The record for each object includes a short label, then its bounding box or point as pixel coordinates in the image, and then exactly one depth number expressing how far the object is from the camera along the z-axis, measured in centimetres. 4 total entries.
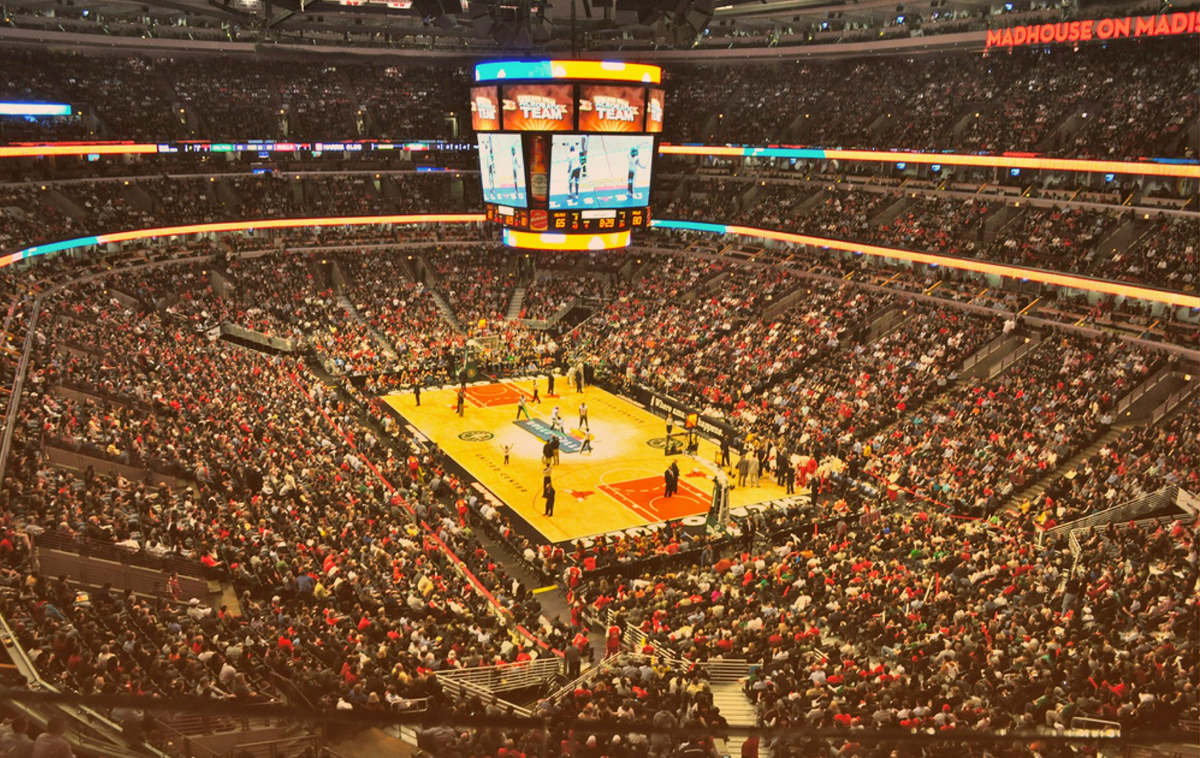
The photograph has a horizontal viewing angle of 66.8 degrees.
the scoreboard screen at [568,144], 3403
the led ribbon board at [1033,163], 3466
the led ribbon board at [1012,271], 3294
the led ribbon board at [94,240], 3822
